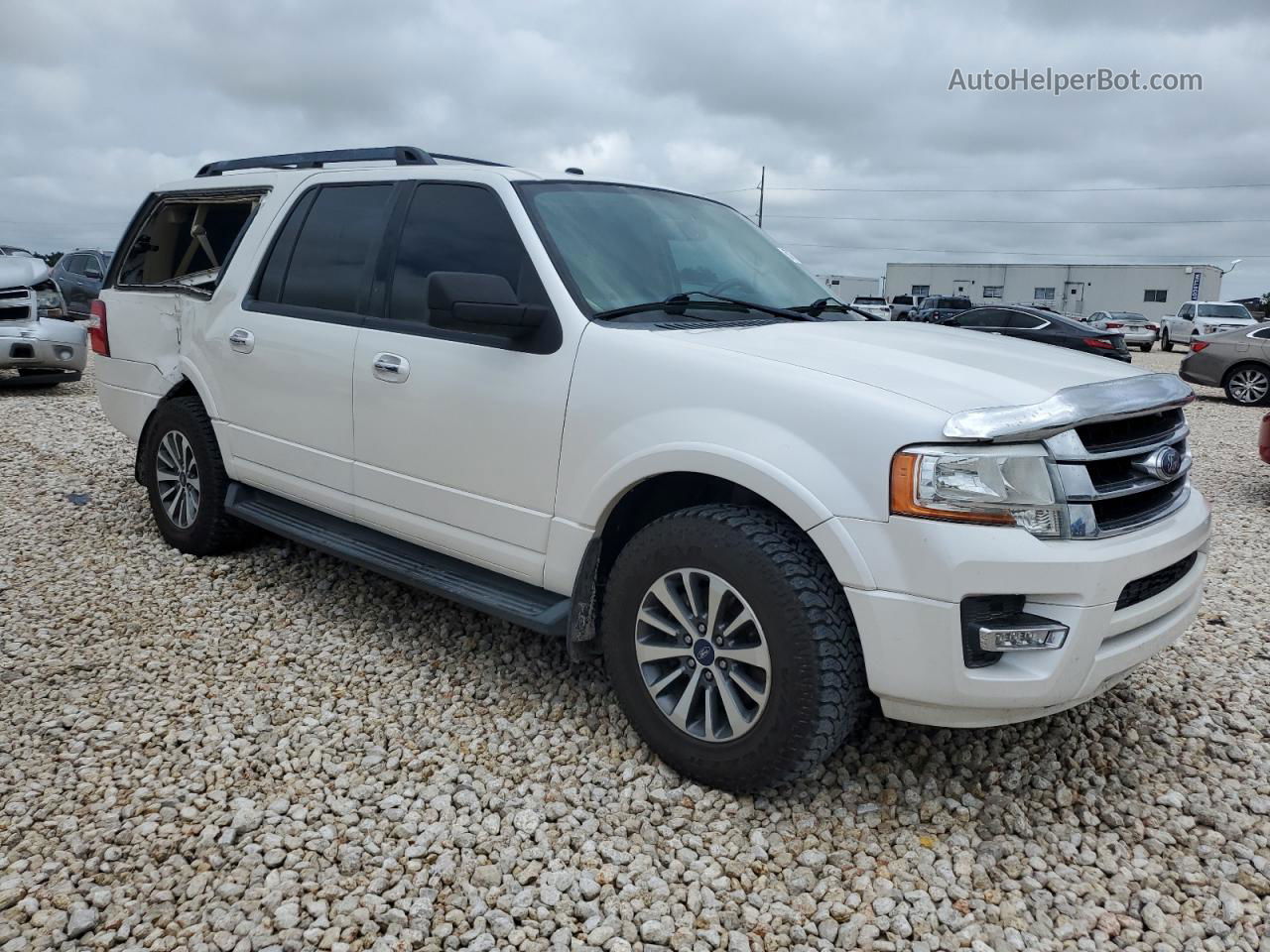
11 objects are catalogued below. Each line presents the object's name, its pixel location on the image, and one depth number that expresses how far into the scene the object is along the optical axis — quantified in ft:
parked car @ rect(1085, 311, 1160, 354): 100.27
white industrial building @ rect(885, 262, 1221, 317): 152.97
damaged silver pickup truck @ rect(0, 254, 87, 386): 33.73
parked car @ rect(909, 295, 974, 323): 81.10
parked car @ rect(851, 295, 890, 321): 124.57
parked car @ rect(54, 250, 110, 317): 62.44
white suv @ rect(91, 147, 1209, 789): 7.98
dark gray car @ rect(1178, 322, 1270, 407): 47.29
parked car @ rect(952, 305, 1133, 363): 56.44
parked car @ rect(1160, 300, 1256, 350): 96.22
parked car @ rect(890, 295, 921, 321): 99.51
